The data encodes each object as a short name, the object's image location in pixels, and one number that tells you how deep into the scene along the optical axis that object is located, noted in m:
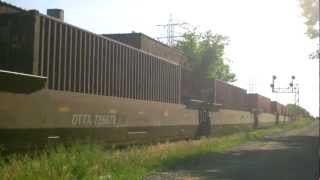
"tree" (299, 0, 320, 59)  34.44
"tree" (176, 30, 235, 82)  80.81
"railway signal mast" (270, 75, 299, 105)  89.79
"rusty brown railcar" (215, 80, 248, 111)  34.94
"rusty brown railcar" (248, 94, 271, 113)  50.89
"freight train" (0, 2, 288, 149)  12.88
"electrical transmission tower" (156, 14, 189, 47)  82.62
